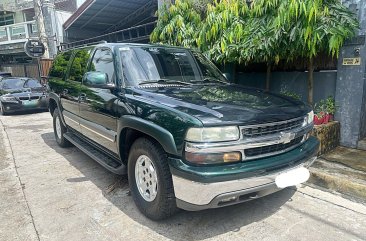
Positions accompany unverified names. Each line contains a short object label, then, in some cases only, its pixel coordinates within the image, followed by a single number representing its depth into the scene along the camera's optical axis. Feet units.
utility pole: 42.66
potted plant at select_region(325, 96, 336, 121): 16.61
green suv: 7.91
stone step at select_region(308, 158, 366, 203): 11.42
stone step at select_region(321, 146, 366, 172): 13.68
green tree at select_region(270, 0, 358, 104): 13.55
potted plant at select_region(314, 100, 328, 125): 16.14
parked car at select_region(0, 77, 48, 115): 33.45
